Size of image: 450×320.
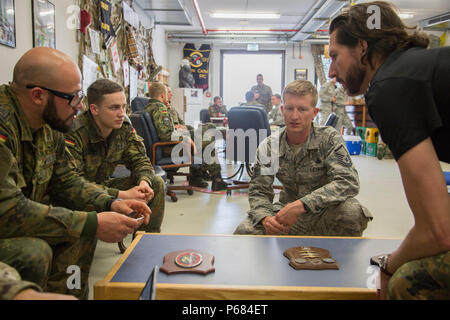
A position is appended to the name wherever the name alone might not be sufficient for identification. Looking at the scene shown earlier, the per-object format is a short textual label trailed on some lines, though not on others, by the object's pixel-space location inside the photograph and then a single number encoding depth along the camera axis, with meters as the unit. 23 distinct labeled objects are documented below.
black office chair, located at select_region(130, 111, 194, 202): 3.49
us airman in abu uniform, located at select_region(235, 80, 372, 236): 1.78
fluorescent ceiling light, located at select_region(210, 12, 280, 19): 8.28
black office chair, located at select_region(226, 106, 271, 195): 3.90
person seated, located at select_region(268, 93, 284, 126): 7.03
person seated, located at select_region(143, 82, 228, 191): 3.72
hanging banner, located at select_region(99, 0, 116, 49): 4.28
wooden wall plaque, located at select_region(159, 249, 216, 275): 1.16
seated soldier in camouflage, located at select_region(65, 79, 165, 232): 2.13
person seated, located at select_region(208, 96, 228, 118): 8.35
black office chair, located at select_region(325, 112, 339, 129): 3.84
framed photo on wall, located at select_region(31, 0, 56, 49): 2.77
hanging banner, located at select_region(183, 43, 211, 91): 10.84
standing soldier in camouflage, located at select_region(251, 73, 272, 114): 8.02
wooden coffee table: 1.05
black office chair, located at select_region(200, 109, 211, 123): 8.19
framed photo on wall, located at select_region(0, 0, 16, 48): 2.29
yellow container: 7.35
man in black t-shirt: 0.79
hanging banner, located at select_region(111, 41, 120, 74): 4.77
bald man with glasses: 1.16
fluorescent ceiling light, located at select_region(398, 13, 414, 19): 8.07
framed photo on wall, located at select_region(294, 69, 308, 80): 11.12
